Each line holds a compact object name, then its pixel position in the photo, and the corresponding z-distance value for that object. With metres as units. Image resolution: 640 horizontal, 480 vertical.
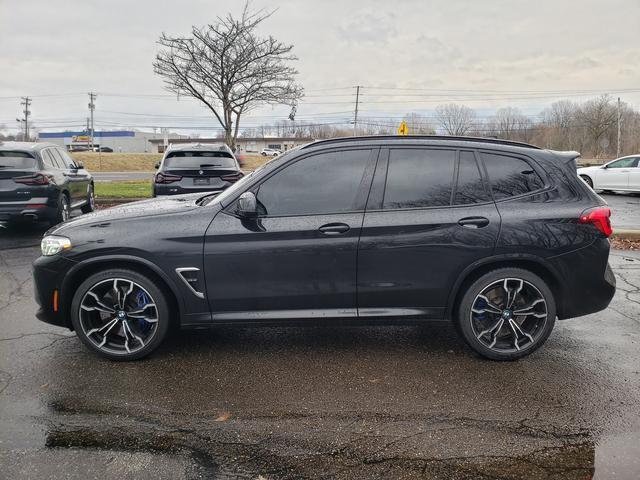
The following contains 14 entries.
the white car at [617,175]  19.05
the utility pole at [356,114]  54.18
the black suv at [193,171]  10.05
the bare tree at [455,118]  59.27
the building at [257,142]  100.38
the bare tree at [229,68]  17.16
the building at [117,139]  97.81
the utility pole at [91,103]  74.31
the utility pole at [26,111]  84.88
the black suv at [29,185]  9.26
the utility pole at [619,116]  62.67
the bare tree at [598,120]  66.44
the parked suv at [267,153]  77.29
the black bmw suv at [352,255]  4.05
